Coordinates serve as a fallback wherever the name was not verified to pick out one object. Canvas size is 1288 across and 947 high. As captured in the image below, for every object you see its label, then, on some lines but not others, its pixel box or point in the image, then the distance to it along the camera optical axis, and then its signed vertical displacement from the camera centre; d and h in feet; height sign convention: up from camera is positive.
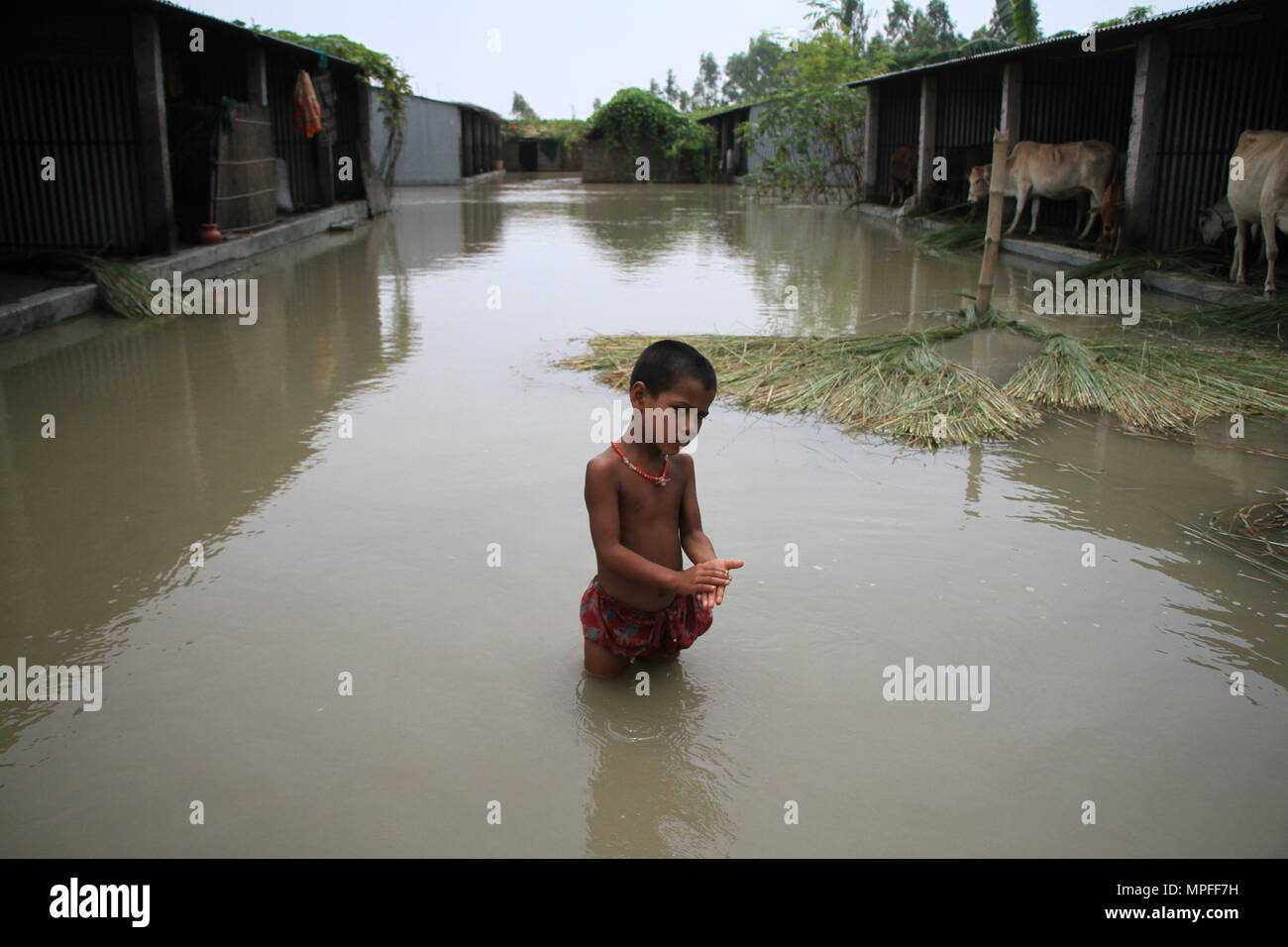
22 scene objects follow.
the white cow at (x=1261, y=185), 26.61 +0.97
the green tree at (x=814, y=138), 68.59 +5.80
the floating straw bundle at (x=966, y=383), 17.88 -3.02
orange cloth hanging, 49.34 +5.46
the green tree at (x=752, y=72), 268.41 +41.72
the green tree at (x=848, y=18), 93.91 +27.40
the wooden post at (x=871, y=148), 64.85 +4.78
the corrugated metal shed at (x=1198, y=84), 33.12 +4.71
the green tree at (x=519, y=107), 258.37 +29.17
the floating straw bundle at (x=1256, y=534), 12.30 -3.92
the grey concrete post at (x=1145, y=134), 34.19 +3.00
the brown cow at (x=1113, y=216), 36.24 +0.23
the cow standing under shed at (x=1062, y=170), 40.14 +2.08
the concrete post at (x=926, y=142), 55.01 +4.37
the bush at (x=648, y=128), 101.71 +9.41
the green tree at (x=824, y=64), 80.81 +12.60
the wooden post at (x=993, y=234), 24.14 -0.27
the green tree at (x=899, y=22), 210.59 +41.37
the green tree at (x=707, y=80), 292.81 +40.89
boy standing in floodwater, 8.46 -2.72
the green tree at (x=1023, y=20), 74.64 +14.71
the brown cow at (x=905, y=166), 59.95 +3.27
